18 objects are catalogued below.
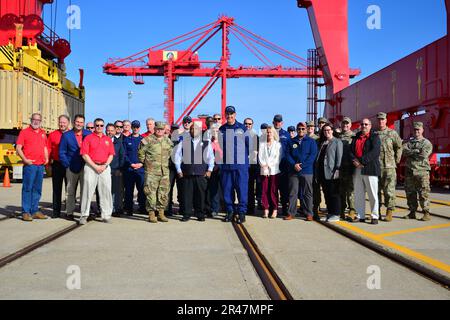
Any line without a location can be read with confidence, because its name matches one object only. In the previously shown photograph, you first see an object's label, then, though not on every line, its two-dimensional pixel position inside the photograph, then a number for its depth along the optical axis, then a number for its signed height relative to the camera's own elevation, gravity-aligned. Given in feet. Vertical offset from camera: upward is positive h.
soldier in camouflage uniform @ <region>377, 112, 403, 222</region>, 25.53 -0.12
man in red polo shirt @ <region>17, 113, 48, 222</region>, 26.22 -0.15
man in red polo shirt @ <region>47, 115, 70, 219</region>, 27.45 -0.44
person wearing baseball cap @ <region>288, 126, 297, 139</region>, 34.34 +2.31
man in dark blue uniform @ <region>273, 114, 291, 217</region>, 28.58 -0.43
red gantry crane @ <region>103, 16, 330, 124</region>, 131.85 +26.32
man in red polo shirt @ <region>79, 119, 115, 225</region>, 25.31 -0.45
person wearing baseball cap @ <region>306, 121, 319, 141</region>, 30.07 +2.11
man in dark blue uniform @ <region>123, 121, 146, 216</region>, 29.19 -0.50
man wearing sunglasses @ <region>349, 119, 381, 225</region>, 24.91 -0.34
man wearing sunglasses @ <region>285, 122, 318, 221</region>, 26.73 -0.51
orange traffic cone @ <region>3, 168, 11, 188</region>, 51.47 -2.53
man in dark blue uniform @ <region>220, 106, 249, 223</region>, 25.88 +0.04
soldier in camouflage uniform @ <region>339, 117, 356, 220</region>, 26.40 -0.60
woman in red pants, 27.81 -0.24
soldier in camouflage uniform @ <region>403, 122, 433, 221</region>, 26.45 -0.46
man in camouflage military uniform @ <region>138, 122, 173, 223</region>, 25.88 -0.66
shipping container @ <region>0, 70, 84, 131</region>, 55.67 +7.58
